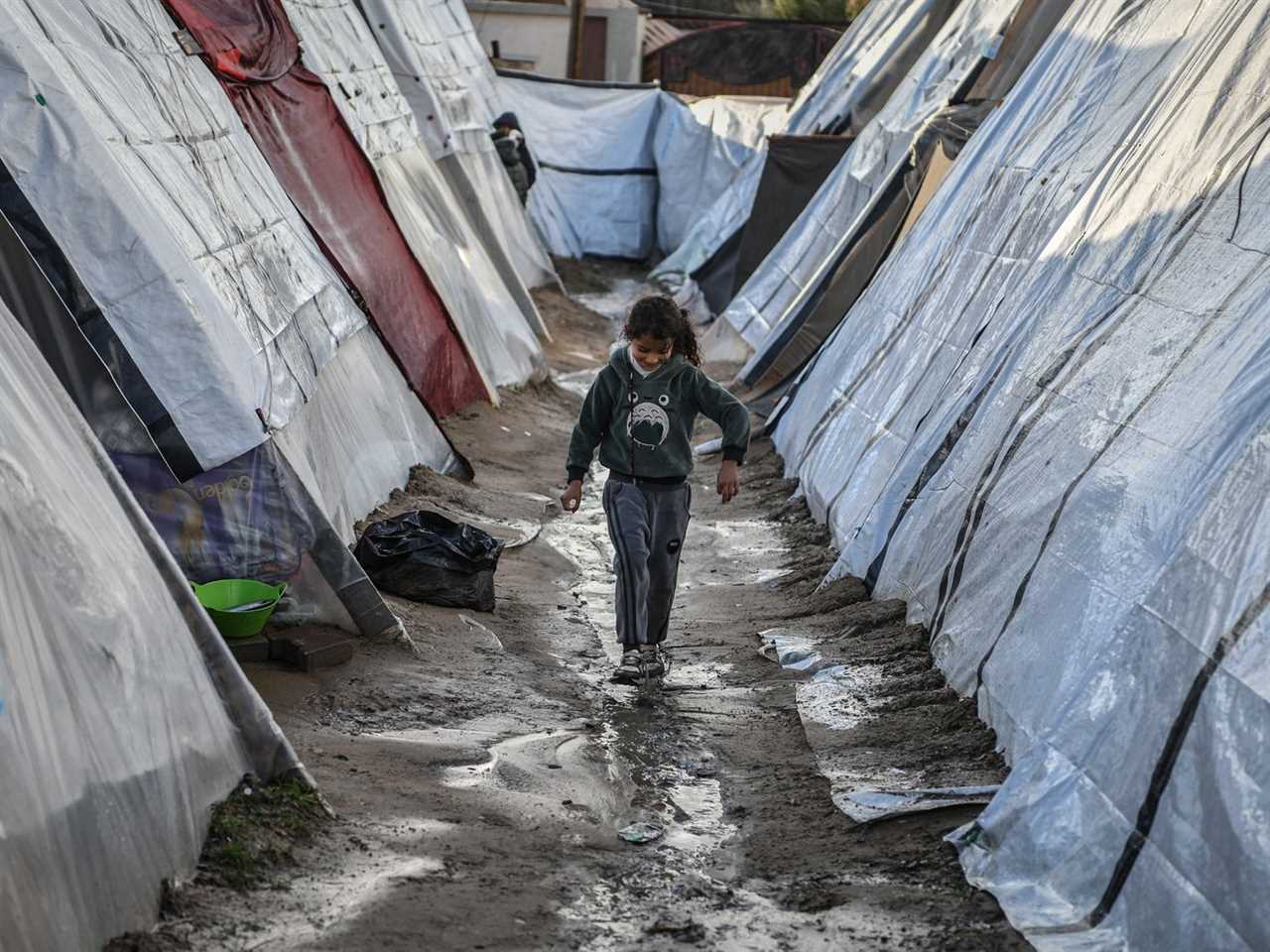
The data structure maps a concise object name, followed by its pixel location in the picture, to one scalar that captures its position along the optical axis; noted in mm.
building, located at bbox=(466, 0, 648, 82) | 28859
